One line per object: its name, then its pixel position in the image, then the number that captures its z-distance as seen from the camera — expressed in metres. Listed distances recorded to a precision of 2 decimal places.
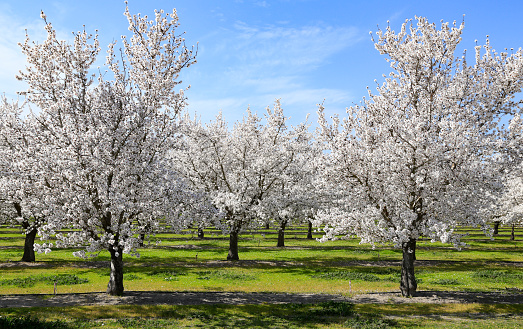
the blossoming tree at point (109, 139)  19.69
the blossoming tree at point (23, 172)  19.89
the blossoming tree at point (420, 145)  21.55
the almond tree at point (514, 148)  22.89
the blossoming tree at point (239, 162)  37.06
